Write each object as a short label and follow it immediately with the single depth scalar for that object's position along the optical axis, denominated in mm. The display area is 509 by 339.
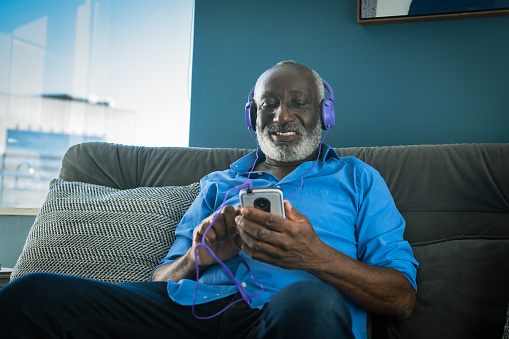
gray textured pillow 1454
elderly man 888
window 2551
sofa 1236
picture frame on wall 1911
